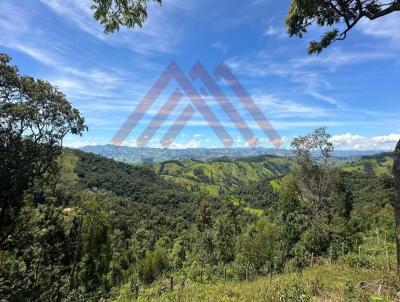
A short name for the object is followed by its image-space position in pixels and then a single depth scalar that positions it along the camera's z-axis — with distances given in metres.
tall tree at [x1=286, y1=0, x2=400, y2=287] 6.70
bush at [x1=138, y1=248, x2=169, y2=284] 56.15
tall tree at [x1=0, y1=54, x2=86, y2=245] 15.56
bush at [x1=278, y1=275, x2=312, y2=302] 7.35
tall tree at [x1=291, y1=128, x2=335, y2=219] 33.22
